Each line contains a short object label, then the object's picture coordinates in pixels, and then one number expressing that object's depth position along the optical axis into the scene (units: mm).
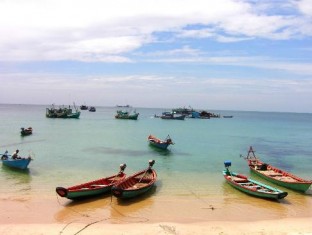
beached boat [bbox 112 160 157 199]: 16844
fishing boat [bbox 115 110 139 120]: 93988
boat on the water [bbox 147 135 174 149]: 36312
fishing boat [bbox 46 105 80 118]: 89562
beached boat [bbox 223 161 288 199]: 17719
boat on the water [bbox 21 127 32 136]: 48941
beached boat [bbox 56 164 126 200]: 16391
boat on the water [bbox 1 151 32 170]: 23844
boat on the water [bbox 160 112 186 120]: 98500
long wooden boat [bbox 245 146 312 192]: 19625
